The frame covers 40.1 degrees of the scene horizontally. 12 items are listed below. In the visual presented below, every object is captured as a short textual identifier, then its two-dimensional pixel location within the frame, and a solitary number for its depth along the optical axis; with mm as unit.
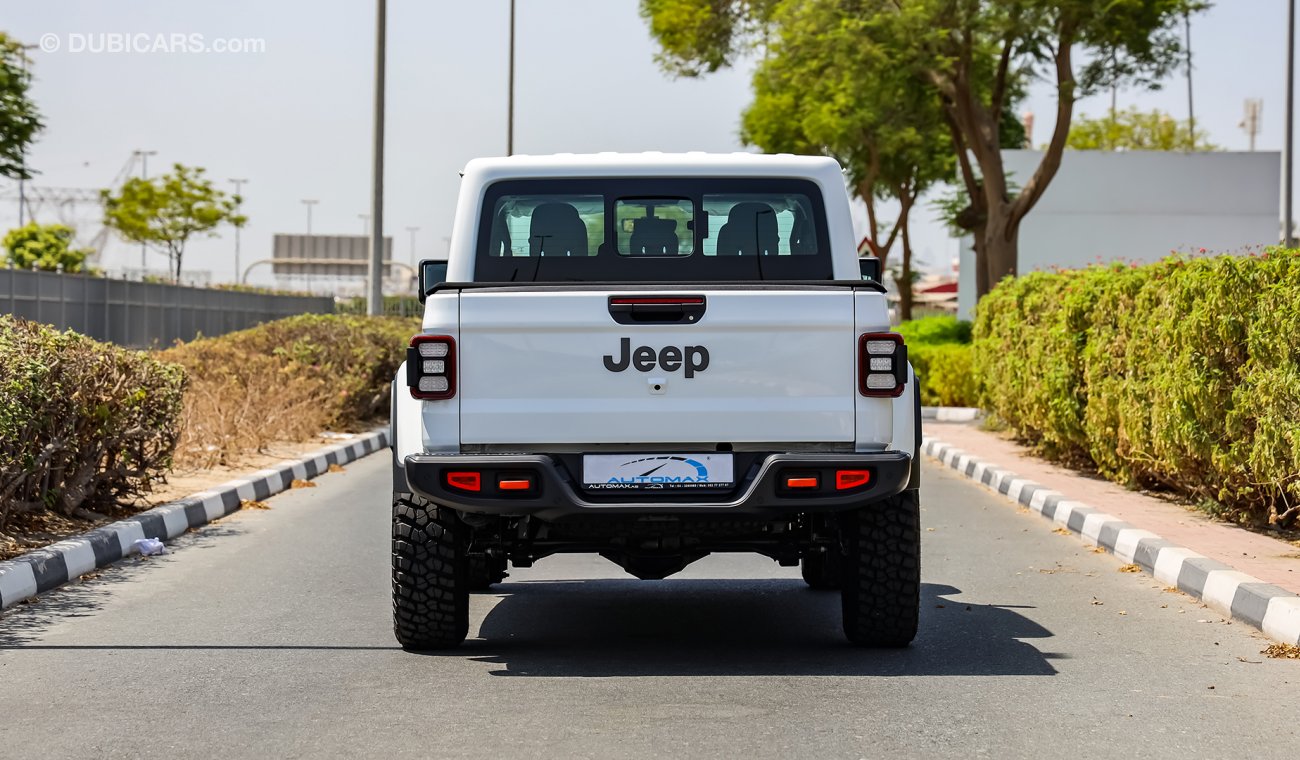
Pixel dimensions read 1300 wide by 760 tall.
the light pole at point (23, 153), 41594
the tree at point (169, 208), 80312
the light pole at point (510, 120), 46781
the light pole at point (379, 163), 25969
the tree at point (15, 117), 41531
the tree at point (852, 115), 30266
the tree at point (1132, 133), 87938
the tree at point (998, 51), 29719
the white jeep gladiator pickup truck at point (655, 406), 6801
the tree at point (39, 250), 68125
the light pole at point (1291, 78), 30969
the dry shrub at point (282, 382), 16516
